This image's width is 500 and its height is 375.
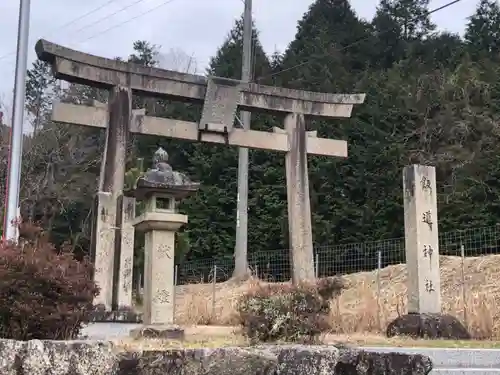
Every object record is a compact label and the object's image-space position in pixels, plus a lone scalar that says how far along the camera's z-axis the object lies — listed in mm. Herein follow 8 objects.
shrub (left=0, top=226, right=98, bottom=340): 5973
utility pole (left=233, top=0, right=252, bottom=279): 19234
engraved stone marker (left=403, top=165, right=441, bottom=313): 8945
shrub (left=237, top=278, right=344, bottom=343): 6770
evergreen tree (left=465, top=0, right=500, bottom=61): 28841
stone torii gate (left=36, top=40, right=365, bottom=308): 11188
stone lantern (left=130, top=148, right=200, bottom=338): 8094
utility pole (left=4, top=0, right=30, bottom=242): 10406
